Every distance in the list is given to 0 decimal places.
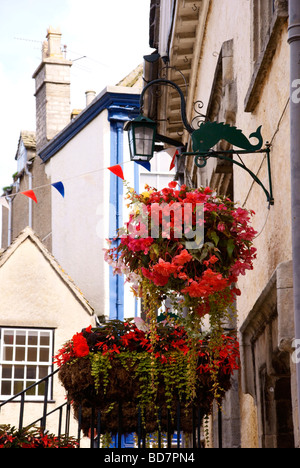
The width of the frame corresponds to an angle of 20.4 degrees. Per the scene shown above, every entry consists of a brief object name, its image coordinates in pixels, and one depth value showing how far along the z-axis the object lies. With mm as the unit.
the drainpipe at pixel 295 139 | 4406
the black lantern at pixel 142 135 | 8109
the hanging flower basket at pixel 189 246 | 5305
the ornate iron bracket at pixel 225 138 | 5923
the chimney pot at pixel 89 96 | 22453
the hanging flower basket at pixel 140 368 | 6105
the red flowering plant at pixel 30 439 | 7371
